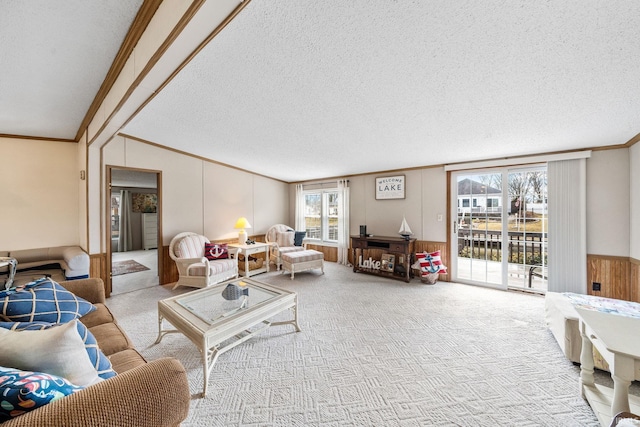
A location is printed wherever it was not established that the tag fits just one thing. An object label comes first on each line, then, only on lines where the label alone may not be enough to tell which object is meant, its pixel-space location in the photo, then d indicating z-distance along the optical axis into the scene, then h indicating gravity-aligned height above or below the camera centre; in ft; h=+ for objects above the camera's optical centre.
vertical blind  9.97 -0.56
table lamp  15.35 -0.94
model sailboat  14.29 -1.04
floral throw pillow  2.21 -1.79
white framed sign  15.07 +1.68
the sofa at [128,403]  2.25 -2.06
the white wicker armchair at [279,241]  16.26 -2.09
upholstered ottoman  14.39 -3.02
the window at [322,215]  18.76 -0.18
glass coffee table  5.66 -2.76
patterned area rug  16.07 -3.99
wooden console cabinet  13.67 -2.66
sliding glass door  11.35 -0.76
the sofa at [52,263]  9.91 -2.22
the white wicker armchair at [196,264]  11.68 -2.66
